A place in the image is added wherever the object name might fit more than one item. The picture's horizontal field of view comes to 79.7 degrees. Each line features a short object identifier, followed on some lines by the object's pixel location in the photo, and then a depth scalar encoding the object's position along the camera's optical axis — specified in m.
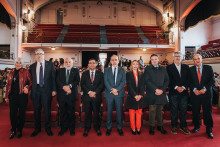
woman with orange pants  2.49
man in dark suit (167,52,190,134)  2.57
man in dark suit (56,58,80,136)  2.49
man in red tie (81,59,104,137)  2.51
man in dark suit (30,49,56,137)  2.44
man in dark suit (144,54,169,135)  2.46
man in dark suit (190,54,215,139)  2.48
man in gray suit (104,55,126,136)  2.49
